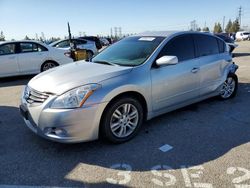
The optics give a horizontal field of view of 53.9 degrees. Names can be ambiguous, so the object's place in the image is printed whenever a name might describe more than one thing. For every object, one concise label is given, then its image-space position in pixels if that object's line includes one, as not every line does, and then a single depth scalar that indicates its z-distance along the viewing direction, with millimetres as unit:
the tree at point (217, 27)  88625
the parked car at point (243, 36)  44969
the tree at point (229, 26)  82438
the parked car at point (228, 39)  15391
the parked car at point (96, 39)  18370
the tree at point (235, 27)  77750
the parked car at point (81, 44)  13164
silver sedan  3158
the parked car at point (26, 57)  8672
